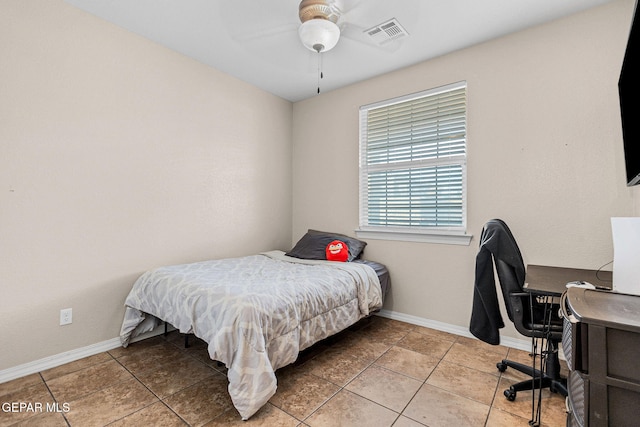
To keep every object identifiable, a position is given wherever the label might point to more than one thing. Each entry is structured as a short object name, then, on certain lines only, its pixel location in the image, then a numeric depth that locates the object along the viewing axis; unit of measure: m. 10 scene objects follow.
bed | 1.61
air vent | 2.33
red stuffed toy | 3.05
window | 2.78
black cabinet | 0.72
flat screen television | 1.30
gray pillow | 3.19
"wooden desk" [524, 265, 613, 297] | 1.52
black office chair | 1.71
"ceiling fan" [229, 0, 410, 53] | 2.06
